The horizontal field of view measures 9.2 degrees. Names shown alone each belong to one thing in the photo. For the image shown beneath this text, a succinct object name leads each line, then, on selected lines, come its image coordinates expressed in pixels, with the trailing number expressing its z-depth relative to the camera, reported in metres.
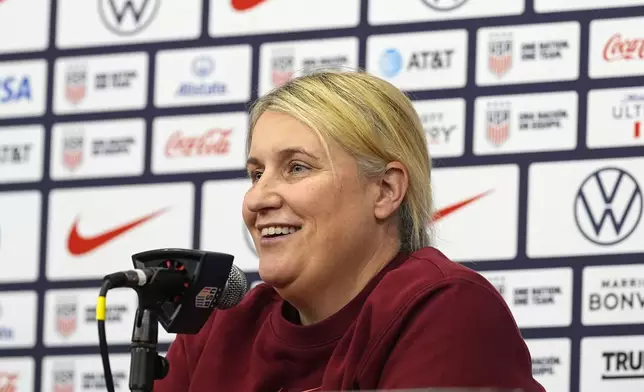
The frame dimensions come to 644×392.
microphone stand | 3.72
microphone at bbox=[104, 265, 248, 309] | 3.71
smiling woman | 3.91
